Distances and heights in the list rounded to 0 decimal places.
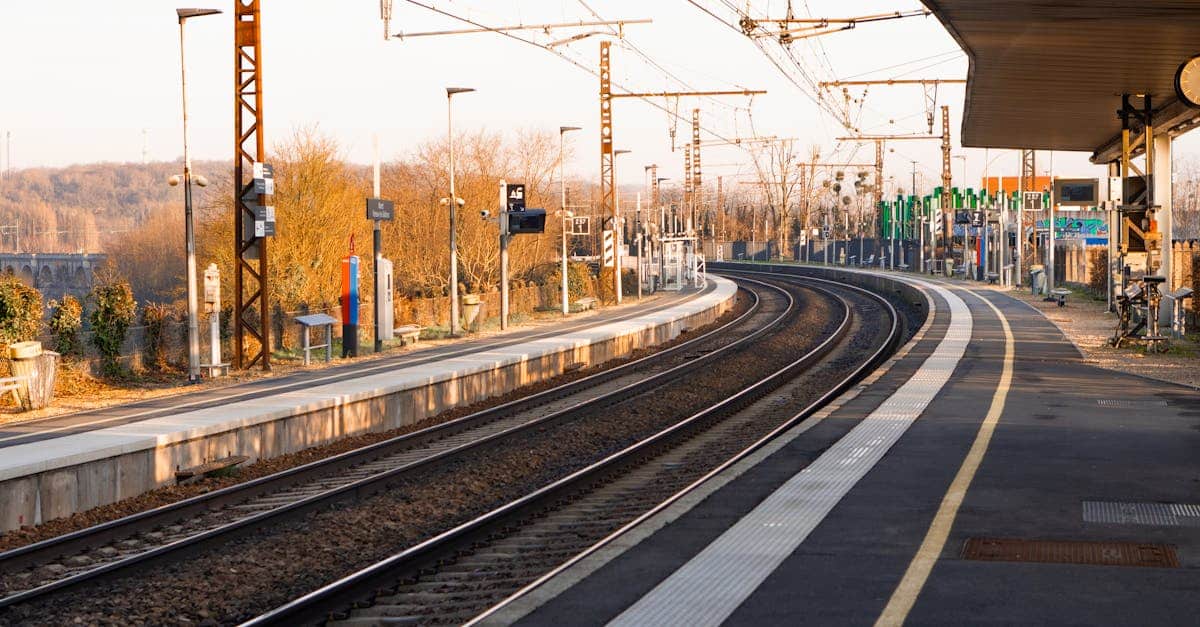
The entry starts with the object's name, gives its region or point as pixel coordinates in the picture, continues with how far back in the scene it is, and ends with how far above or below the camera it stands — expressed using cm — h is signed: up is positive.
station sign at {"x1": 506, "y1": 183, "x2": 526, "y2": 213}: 3909 +167
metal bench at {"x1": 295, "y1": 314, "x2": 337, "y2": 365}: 2683 -135
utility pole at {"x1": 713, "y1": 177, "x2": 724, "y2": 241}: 12038 +498
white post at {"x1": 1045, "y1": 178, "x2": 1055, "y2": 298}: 4831 -32
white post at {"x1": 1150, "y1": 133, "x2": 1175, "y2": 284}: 3025 +152
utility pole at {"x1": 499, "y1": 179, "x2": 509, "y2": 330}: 3816 +2
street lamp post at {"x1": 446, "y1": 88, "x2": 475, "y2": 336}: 3550 -43
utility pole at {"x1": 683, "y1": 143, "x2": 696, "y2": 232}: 8968 +541
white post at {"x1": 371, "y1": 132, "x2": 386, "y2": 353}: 3042 -81
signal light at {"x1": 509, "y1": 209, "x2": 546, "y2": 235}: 3916 +98
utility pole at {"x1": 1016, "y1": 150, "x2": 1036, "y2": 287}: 5182 +251
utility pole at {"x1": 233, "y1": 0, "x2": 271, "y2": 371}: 2511 +136
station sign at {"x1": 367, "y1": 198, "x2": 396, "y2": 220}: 2953 +107
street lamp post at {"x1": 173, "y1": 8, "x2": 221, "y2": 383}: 2362 -40
